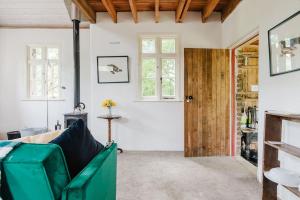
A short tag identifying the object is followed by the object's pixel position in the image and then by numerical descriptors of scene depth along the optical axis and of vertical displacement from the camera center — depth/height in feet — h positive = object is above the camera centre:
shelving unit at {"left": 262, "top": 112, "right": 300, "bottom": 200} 5.22 -1.78
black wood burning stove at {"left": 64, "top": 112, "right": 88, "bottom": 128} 9.61 -1.21
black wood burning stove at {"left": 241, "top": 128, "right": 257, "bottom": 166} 9.25 -2.78
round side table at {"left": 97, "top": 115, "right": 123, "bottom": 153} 9.53 -1.24
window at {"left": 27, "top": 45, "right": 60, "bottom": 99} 11.74 +1.94
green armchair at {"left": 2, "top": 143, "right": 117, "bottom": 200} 2.35 -1.22
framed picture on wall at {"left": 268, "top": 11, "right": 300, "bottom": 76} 4.79 +1.67
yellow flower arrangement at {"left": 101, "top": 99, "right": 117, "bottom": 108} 9.76 -0.37
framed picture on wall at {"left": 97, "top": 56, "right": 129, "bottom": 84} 10.43 +1.86
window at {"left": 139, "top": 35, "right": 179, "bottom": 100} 10.57 +1.80
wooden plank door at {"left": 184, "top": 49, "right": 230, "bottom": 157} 9.37 -0.36
